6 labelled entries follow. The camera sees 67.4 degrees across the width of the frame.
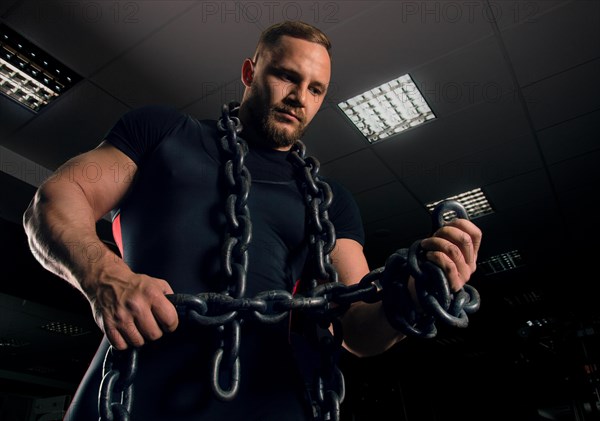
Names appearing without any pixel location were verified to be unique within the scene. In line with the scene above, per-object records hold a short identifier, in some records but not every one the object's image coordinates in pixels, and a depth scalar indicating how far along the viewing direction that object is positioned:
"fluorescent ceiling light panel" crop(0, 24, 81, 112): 2.78
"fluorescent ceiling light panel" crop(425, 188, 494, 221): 4.61
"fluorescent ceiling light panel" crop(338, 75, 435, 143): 3.22
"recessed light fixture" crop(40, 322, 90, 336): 7.49
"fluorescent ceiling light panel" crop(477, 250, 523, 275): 5.89
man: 0.67
